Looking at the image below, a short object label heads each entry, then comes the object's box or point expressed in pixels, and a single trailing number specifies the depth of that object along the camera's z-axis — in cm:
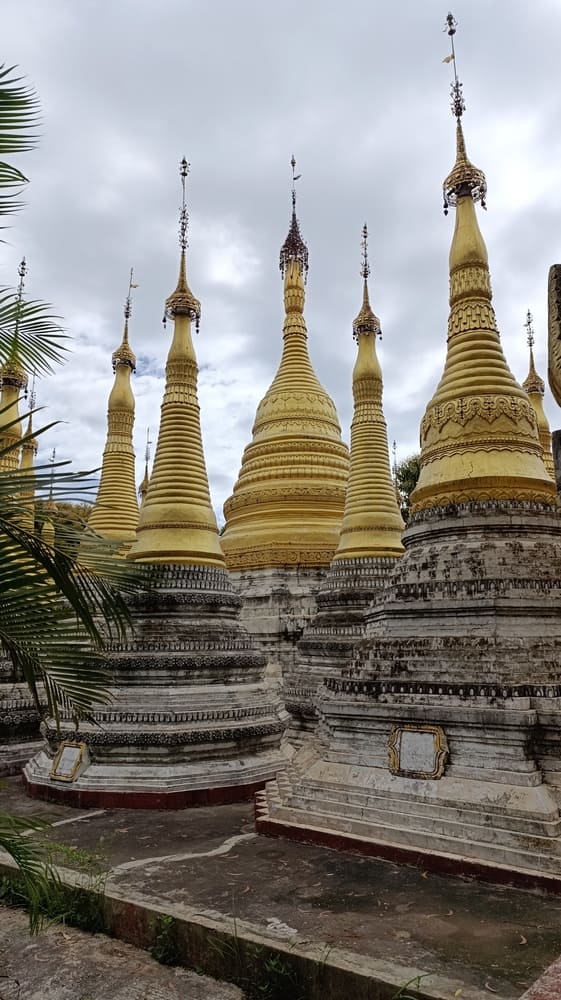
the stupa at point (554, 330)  537
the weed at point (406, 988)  389
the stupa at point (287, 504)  1532
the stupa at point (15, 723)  1166
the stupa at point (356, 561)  1254
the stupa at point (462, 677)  645
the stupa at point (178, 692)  951
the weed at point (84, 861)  622
